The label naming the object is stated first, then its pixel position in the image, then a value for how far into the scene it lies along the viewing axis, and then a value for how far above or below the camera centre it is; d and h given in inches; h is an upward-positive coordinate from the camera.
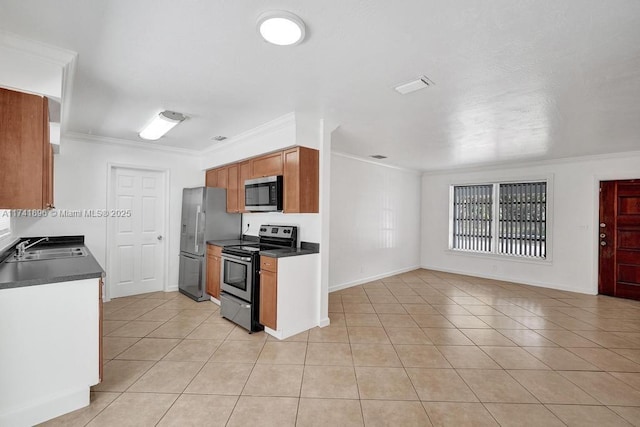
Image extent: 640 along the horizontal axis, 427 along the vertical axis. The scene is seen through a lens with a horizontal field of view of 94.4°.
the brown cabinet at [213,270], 170.9 -33.0
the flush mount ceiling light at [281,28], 63.9 +42.8
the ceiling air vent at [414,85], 94.3 +43.6
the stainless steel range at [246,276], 135.3 -29.6
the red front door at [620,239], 195.0 -12.6
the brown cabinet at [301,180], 134.5 +16.5
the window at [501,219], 231.9 -0.1
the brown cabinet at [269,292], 127.2 -33.8
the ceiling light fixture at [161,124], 125.0 +40.5
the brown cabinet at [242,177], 167.0 +21.5
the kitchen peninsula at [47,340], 73.8 -34.1
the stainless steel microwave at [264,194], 142.3 +10.7
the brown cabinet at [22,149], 76.3 +16.5
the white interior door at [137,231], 181.2 -11.8
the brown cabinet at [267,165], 145.3 +25.7
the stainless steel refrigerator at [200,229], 181.5 -9.7
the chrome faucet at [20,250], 114.3 -15.7
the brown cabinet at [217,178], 190.1 +24.8
